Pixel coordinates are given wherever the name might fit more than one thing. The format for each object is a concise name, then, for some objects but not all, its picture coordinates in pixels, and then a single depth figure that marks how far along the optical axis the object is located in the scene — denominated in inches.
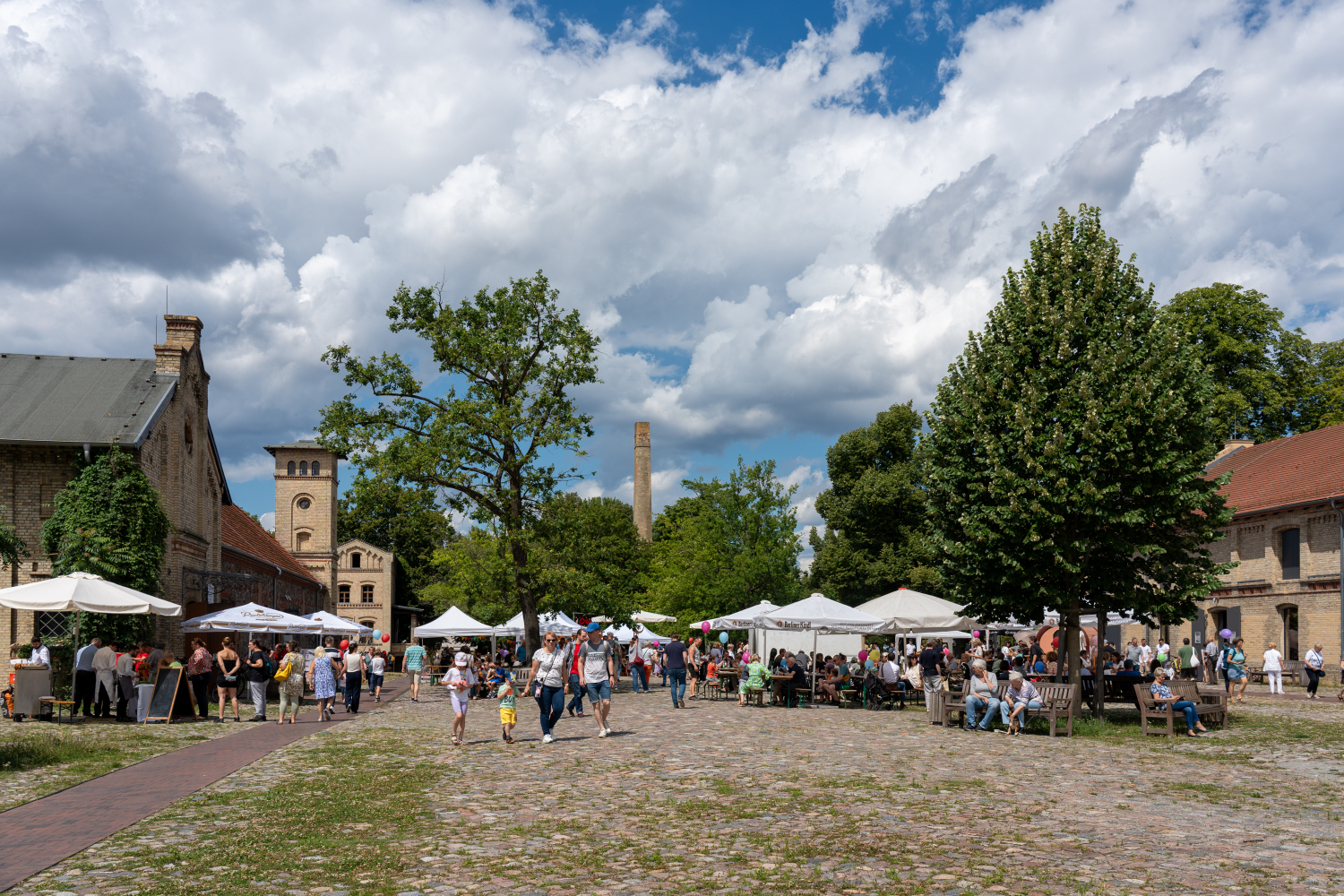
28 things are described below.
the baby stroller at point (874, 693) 917.8
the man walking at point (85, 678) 801.6
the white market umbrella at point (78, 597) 732.7
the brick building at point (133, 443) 989.2
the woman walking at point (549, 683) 629.3
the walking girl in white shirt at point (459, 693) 622.5
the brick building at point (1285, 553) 1254.9
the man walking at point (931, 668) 866.1
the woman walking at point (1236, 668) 999.0
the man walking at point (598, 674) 656.4
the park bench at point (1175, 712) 681.6
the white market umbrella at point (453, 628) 1419.8
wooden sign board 767.7
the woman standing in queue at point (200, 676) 817.5
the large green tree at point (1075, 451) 682.8
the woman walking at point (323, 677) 802.8
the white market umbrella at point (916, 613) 938.7
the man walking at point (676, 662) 922.1
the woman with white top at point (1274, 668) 1088.8
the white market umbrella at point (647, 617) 1586.4
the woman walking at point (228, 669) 791.1
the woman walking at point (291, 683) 775.1
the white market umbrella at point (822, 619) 914.1
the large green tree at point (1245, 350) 1672.0
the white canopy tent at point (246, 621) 949.8
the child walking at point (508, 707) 627.2
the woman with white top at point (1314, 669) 1058.1
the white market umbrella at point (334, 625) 1060.5
